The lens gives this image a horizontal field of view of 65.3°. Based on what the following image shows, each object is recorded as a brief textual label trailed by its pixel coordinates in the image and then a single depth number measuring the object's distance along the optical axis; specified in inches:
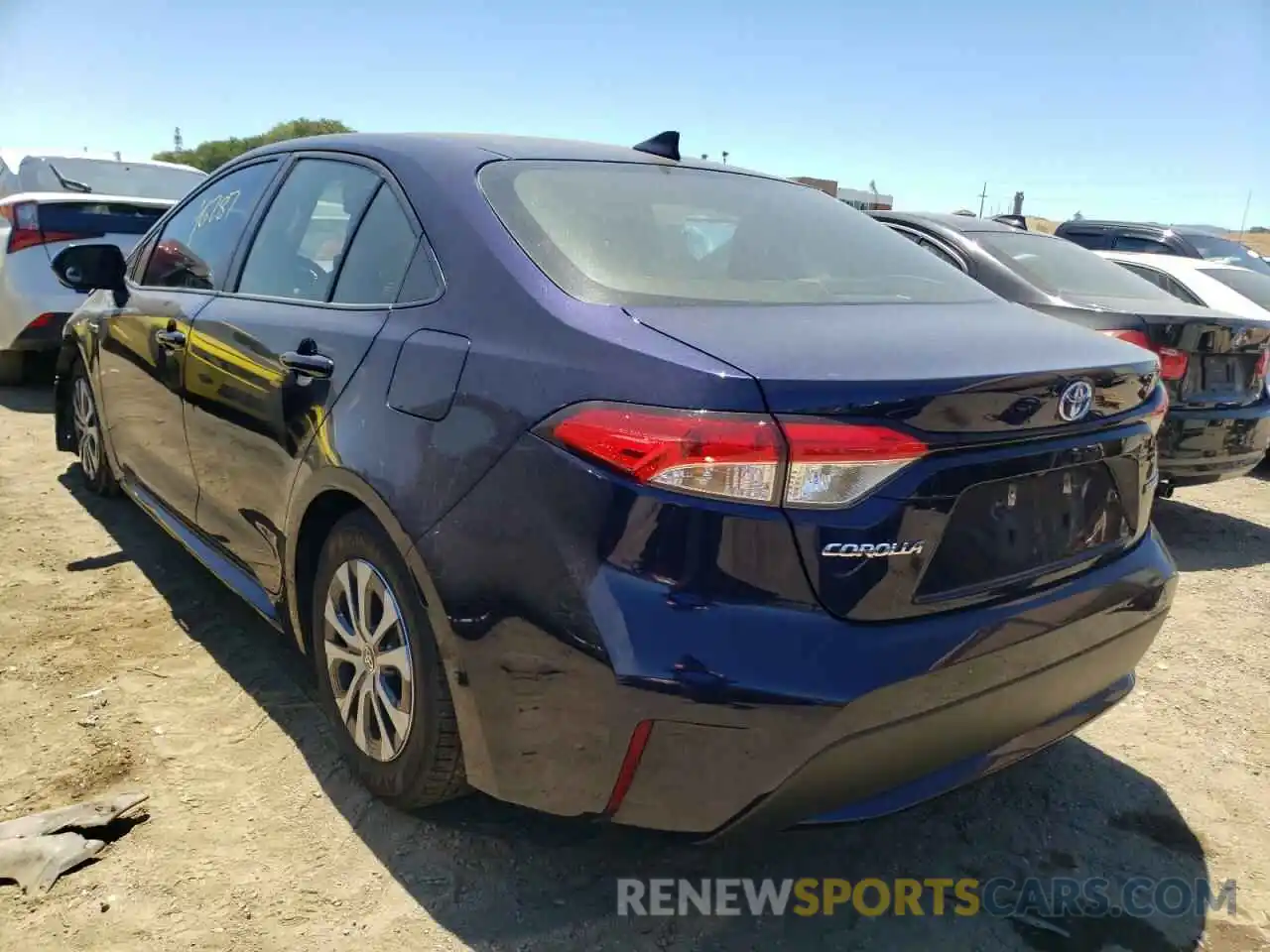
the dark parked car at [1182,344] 181.9
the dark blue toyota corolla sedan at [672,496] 66.6
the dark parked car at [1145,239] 433.1
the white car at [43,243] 268.2
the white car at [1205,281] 251.0
